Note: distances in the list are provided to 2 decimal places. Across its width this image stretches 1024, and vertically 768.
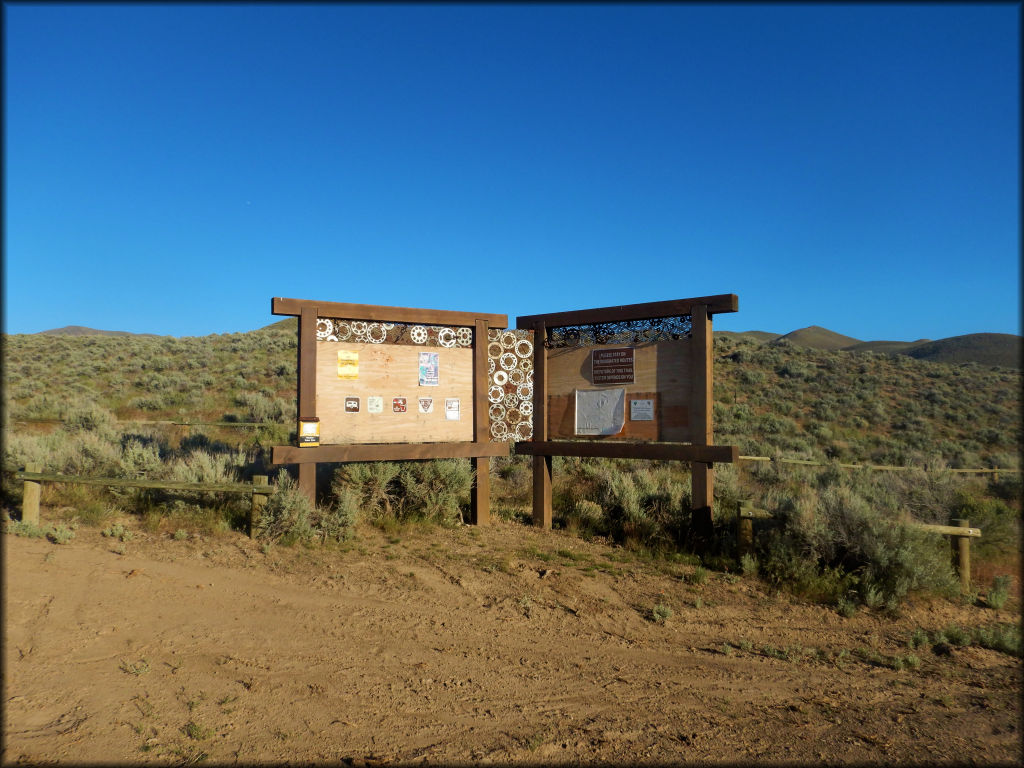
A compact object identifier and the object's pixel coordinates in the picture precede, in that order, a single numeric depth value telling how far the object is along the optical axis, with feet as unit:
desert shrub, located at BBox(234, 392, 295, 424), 62.95
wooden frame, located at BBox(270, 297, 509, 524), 26.68
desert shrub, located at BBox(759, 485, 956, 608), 20.36
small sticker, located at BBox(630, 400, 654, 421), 27.50
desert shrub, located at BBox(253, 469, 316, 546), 25.35
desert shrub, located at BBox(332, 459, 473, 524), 29.32
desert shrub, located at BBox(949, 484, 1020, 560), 25.75
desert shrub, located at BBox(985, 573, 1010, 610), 20.25
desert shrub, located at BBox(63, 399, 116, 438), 47.70
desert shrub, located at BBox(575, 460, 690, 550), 26.99
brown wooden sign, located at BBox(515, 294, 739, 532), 26.04
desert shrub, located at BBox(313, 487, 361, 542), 25.85
